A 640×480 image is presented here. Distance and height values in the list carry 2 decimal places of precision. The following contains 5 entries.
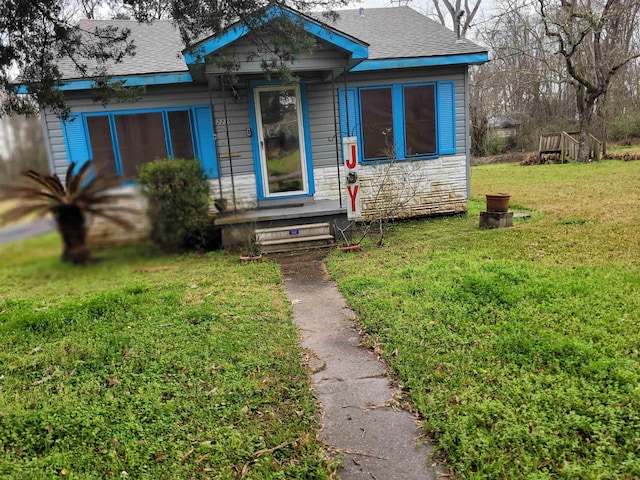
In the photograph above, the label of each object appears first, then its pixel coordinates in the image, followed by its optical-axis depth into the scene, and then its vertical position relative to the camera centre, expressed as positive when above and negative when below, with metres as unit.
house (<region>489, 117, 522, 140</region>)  27.45 +0.95
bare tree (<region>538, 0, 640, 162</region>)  14.55 +3.52
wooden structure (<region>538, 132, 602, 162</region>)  19.33 -0.31
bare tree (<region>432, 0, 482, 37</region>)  25.81 +7.67
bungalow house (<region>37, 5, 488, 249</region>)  7.84 +0.60
